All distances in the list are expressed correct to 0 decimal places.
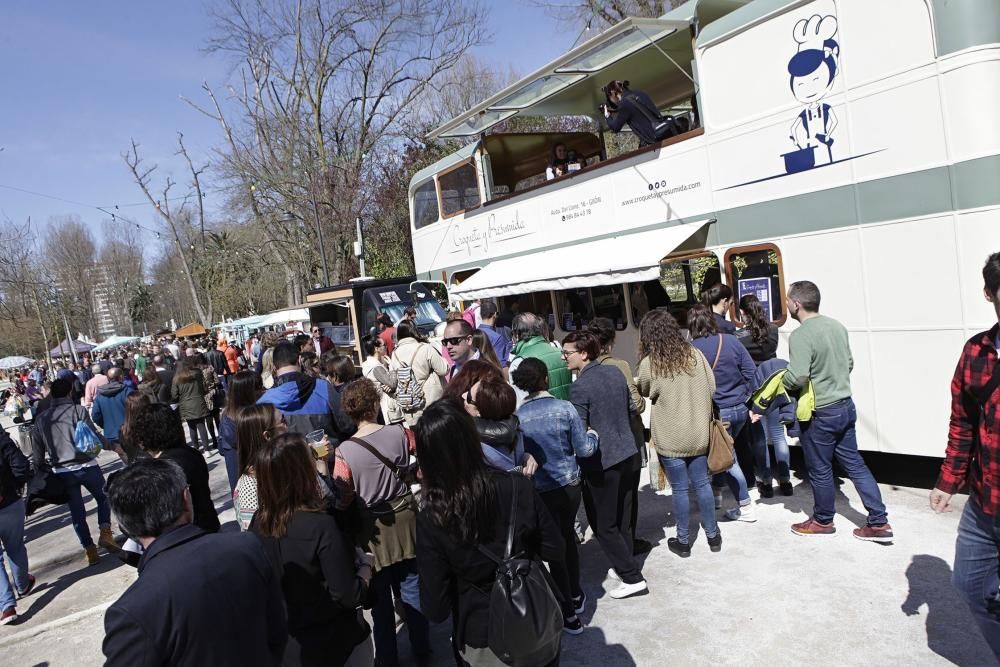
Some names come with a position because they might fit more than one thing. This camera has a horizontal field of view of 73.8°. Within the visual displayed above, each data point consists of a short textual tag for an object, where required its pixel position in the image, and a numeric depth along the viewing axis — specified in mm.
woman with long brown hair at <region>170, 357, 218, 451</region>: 9750
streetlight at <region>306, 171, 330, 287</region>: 23288
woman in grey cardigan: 4176
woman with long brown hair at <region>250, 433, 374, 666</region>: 2662
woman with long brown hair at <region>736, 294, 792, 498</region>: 5754
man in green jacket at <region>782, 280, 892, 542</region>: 4531
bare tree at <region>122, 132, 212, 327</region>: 37938
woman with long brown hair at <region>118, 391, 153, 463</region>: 3918
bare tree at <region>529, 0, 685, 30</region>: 21500
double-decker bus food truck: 5055
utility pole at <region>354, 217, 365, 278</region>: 17609
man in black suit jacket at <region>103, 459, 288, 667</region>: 1799
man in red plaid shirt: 2455
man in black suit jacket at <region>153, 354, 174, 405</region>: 10188
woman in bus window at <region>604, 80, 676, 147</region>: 7836
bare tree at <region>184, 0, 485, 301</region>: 29359
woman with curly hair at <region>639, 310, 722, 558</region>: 4590
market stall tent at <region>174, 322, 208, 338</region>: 39562
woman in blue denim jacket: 3805
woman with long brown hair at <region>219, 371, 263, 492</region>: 4676
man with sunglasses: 5680
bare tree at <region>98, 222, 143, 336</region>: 56750
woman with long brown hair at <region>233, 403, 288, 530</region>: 3793
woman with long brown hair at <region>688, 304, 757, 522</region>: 5092
